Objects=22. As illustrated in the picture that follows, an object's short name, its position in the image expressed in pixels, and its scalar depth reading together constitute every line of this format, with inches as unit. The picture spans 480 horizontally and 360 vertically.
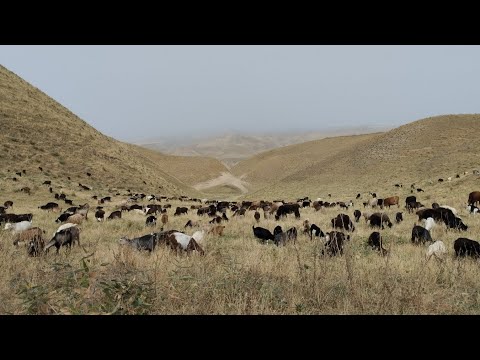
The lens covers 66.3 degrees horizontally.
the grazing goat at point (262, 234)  465.1
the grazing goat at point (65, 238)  350.2
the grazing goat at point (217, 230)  510.5
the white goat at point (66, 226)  381.8
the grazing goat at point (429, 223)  501.5
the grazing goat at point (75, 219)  598.7
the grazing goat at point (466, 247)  309.5
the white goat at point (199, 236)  418.4
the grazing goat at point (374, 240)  384.9
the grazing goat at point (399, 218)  610.2
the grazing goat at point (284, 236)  412.3
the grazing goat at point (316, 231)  443.1
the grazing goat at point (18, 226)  471.9
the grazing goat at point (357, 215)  670.5
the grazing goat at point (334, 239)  325.0
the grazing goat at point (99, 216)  683.3
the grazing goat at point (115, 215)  689.0
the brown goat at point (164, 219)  643.9
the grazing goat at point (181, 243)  316.1
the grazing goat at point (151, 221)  612.7
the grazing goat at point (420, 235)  400.3
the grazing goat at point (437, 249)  319.6
